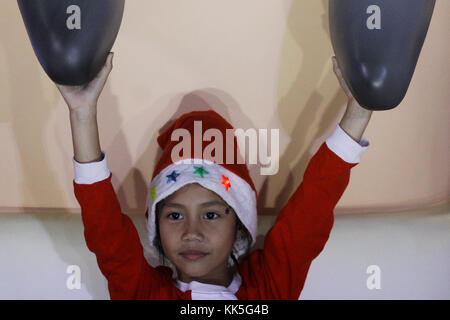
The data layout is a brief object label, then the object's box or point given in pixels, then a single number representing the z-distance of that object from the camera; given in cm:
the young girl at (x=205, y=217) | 171
